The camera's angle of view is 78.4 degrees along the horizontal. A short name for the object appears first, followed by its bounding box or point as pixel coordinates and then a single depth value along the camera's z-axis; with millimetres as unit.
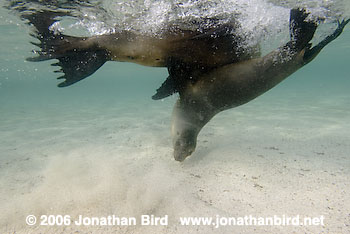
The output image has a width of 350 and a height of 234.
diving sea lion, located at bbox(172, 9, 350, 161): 3430
